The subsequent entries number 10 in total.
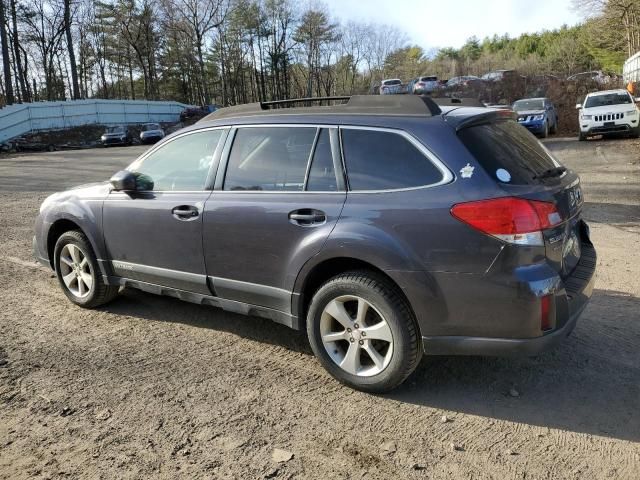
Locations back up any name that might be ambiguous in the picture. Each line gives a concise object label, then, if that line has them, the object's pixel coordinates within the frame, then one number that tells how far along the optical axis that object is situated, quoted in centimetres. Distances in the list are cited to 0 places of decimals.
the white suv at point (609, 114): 1827
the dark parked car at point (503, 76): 3766
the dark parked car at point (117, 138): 3312
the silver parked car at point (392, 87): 4316
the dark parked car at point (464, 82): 3844
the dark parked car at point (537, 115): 2109
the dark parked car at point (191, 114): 4416
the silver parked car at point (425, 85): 4028
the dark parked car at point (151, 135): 3256
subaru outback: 294
